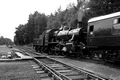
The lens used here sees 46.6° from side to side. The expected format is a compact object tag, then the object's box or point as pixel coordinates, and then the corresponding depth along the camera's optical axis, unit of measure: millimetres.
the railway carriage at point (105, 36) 8443
